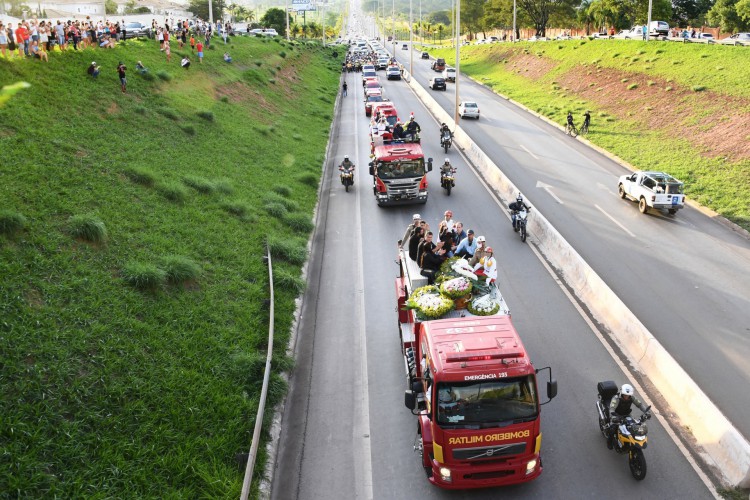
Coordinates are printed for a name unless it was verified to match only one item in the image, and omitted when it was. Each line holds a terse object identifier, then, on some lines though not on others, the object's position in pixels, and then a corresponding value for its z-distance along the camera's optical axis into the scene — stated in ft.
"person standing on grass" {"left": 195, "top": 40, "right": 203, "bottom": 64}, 127.95
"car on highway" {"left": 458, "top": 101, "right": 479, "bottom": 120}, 155.63
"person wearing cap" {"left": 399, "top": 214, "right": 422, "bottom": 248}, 50.35
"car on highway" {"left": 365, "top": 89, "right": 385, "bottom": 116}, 163.12
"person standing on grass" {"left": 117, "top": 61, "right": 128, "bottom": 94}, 84.28
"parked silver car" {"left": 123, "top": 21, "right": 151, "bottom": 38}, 137.51
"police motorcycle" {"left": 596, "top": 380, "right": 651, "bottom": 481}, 31.01
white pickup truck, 77.15
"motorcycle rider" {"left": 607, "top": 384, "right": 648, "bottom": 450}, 31.55
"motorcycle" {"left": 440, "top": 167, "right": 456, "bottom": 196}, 88.69
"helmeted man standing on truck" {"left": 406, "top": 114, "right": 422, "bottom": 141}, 107.45
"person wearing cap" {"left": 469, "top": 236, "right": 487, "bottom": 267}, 45.19
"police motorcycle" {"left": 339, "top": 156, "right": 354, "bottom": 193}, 92.22
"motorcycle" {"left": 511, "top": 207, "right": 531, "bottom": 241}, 69.15
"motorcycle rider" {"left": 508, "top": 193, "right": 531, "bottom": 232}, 69.62
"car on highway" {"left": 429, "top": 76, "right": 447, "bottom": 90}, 215.92
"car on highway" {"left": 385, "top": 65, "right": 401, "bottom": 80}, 252.42
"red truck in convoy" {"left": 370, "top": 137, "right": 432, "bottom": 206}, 80.69
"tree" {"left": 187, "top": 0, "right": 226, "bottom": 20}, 328.29
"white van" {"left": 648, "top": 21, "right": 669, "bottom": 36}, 227.40
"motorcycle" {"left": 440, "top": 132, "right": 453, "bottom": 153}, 117.19
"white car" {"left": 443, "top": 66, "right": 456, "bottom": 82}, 237.45
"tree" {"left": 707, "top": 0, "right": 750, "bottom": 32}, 242.23
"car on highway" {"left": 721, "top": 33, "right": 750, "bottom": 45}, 188.20
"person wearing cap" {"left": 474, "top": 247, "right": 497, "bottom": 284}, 43.24
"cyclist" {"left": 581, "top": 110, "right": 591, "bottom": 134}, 129.39
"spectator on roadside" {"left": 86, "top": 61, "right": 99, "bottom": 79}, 82.38
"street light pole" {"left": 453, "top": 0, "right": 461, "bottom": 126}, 130.94
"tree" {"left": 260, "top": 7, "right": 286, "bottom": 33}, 381.40
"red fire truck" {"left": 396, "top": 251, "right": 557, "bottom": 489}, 28.63
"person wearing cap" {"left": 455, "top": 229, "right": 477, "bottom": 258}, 48.37
